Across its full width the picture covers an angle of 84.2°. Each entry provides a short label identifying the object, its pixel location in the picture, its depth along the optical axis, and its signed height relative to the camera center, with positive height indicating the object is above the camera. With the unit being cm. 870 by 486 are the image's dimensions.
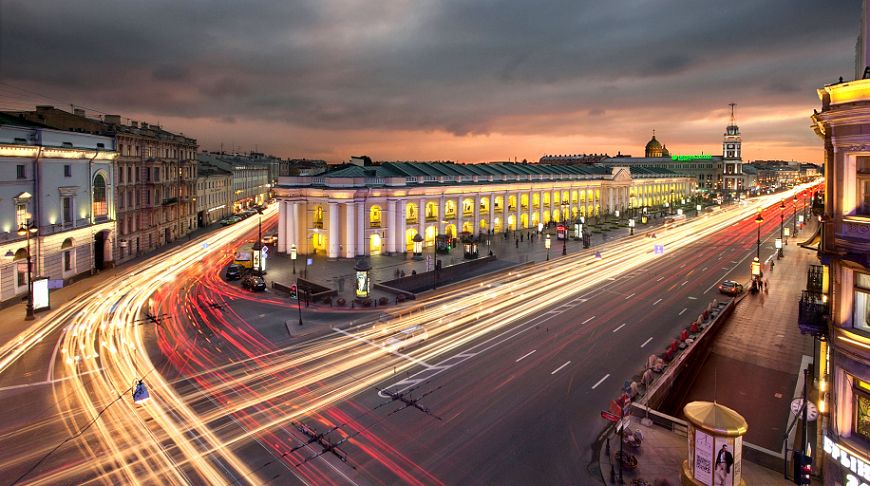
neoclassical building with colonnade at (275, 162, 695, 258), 5753 +159
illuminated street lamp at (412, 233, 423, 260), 5531 -367
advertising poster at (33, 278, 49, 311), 3253 -543
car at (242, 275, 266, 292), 4088 -591
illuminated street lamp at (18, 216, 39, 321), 3144 -340
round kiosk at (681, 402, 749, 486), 1332 -643
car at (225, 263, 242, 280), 4525 -547
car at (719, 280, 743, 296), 3872 -586
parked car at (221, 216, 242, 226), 8869 -110
